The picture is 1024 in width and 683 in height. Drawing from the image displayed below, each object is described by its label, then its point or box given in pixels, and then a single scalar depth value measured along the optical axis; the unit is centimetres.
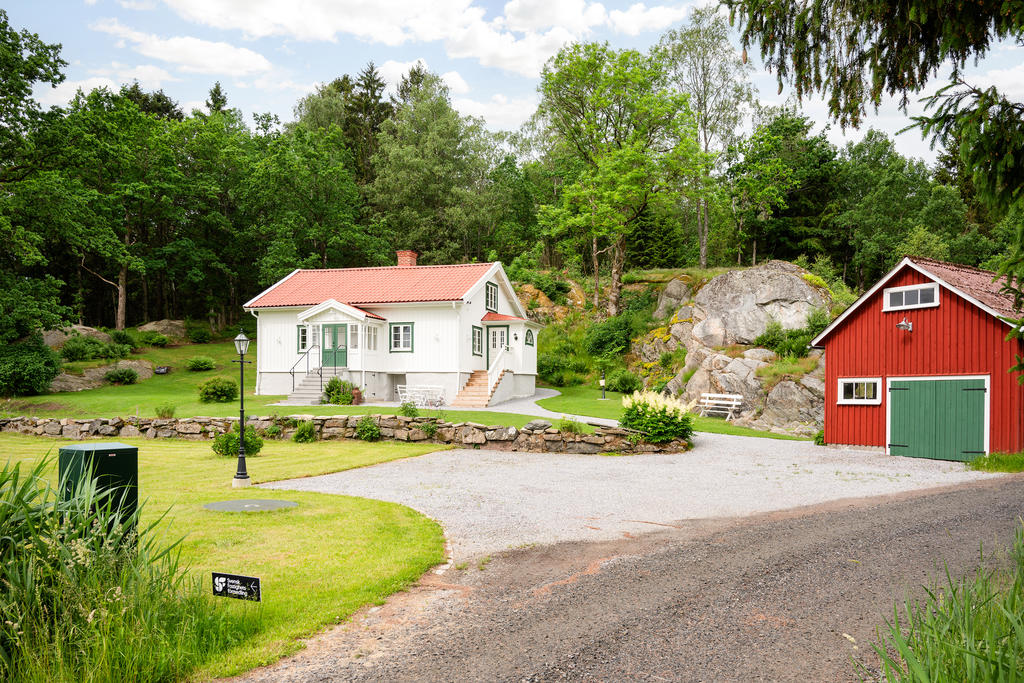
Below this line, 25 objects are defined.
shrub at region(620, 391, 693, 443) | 1738
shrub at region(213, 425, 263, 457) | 1598
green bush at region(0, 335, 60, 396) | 2630
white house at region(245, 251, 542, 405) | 2761
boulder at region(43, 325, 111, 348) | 3241
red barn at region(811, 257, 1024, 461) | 1548
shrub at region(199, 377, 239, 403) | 2489
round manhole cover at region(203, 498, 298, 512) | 941
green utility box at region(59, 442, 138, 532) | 514
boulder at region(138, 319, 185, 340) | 4000
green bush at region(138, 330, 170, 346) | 3766
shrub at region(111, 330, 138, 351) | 3512
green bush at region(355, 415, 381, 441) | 1872
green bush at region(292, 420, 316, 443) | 1886
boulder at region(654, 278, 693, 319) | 3512
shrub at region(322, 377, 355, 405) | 2542
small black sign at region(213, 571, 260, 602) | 491
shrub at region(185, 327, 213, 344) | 4104
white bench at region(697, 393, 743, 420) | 2539
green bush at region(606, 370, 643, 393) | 3017
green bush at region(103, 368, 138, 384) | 3019
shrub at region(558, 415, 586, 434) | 1744
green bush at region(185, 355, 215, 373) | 3347
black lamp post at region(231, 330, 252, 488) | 1195
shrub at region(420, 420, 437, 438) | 1856
